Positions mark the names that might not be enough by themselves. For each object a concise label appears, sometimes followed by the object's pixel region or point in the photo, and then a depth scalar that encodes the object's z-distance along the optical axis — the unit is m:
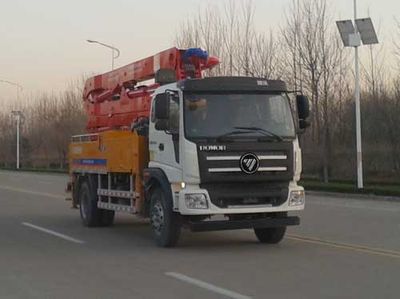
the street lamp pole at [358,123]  28.05
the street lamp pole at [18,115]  77.99
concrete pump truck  11.38
